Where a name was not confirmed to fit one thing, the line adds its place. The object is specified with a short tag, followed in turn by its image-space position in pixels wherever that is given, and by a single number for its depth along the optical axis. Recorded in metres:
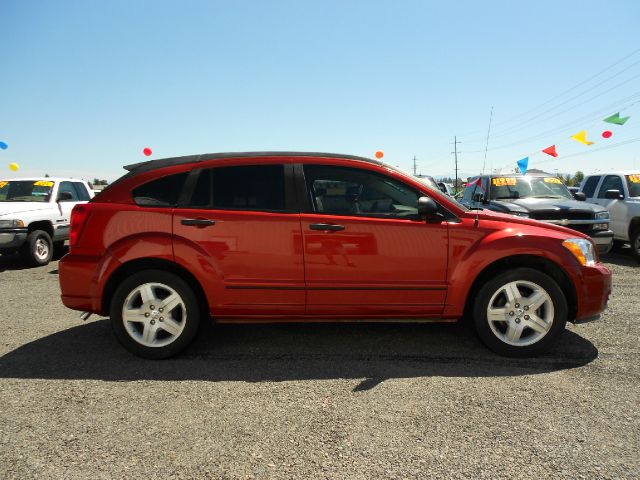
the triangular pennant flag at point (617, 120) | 12.21
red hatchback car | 3.34
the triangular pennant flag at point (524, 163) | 11.55
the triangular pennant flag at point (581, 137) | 12.09
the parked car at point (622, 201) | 8.03
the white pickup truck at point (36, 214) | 7.68
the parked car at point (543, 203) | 7.00
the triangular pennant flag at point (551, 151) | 13.37
